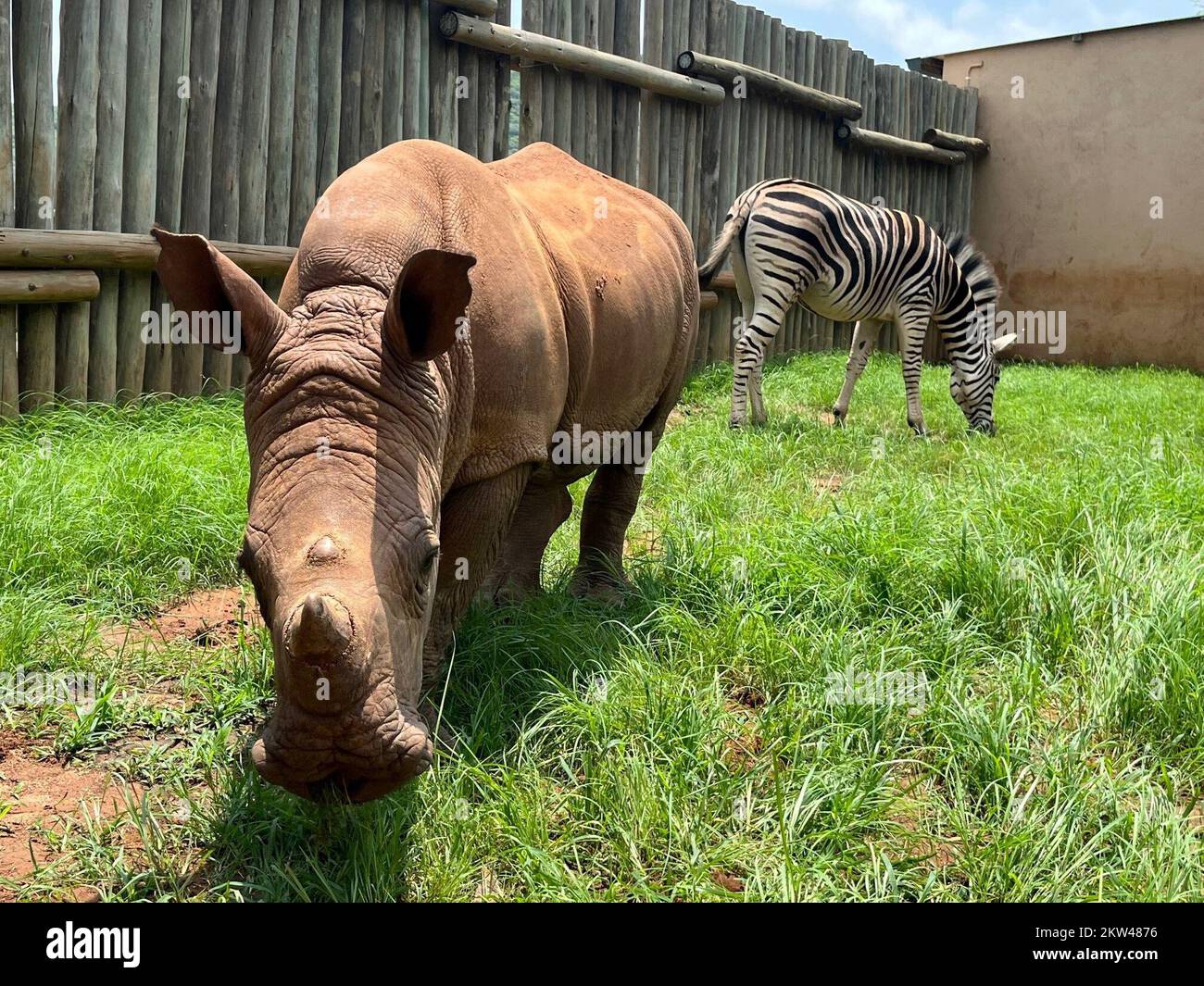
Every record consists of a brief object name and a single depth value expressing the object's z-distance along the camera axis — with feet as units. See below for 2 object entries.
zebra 34.37
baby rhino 8.20
